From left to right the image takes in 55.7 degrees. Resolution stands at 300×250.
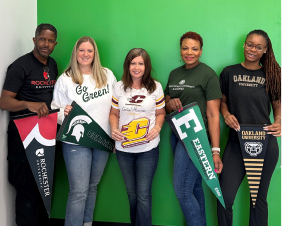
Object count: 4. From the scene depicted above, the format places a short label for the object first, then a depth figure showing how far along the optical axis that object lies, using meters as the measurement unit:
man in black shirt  2.11
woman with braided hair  2.05
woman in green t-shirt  2.00
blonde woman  2.07
